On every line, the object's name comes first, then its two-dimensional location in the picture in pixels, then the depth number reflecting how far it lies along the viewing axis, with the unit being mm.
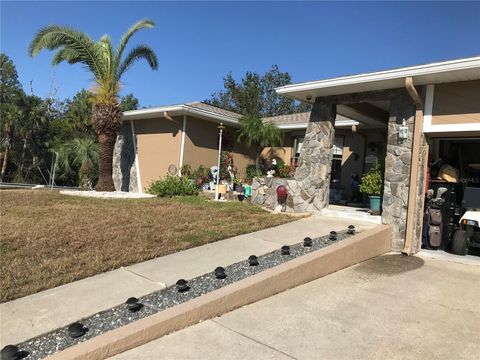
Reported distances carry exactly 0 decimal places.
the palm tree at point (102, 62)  13898
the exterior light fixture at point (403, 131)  7824
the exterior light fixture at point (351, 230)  7262
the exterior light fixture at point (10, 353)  3363
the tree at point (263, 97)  38969
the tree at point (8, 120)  23766
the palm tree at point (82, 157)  19609
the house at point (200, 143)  14469
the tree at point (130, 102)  43112
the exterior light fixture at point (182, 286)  4690
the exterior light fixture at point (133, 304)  4223
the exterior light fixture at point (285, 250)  6016
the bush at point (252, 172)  15478
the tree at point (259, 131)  14836
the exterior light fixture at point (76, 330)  3734
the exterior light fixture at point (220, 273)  5080
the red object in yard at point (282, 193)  9711
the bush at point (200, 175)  14562
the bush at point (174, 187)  12984
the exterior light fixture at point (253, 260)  5566
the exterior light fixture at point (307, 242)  6458
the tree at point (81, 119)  23500
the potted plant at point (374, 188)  8891
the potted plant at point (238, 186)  13582
